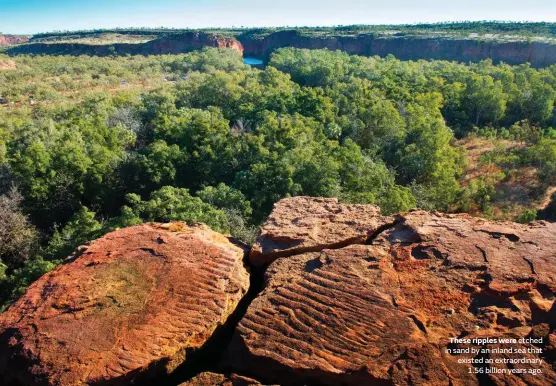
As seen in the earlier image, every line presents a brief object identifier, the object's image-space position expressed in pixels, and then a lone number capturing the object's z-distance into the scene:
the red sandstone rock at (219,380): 7.06
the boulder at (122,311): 7.50
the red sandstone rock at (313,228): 10.12
